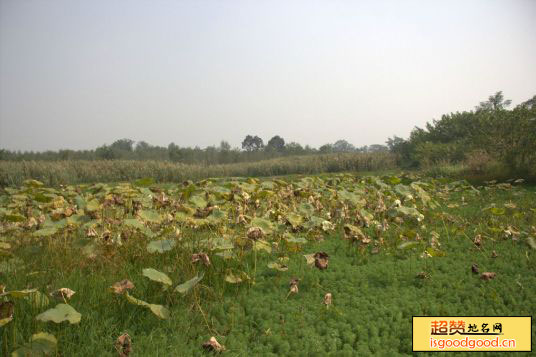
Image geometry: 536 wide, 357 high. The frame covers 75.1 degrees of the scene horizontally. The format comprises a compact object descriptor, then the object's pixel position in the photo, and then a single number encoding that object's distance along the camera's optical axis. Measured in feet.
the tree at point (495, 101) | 83.51
